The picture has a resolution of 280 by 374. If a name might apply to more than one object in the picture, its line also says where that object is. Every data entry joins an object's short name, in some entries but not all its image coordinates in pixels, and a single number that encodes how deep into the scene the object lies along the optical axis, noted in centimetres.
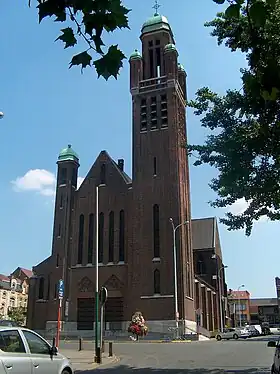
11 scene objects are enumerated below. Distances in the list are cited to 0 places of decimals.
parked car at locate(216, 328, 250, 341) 4669
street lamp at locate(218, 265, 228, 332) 7366
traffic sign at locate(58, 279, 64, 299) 2042
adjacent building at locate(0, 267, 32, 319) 9175
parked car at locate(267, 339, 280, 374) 836
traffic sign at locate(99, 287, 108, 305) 1895
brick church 4922
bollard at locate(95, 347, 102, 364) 1769
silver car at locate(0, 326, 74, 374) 778
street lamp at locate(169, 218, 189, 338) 4528
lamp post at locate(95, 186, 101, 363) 1783
